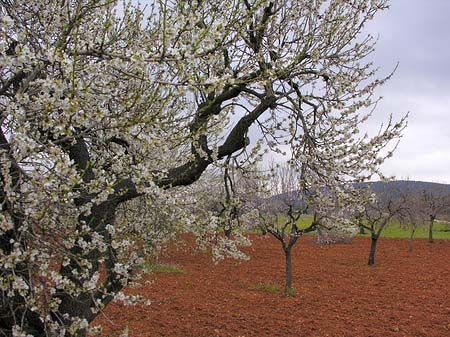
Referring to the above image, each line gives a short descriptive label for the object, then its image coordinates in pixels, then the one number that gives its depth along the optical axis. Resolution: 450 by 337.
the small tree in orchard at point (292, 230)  11.58
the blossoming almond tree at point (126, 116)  2.39
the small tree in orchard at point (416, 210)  28.01
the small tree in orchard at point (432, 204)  28.47
